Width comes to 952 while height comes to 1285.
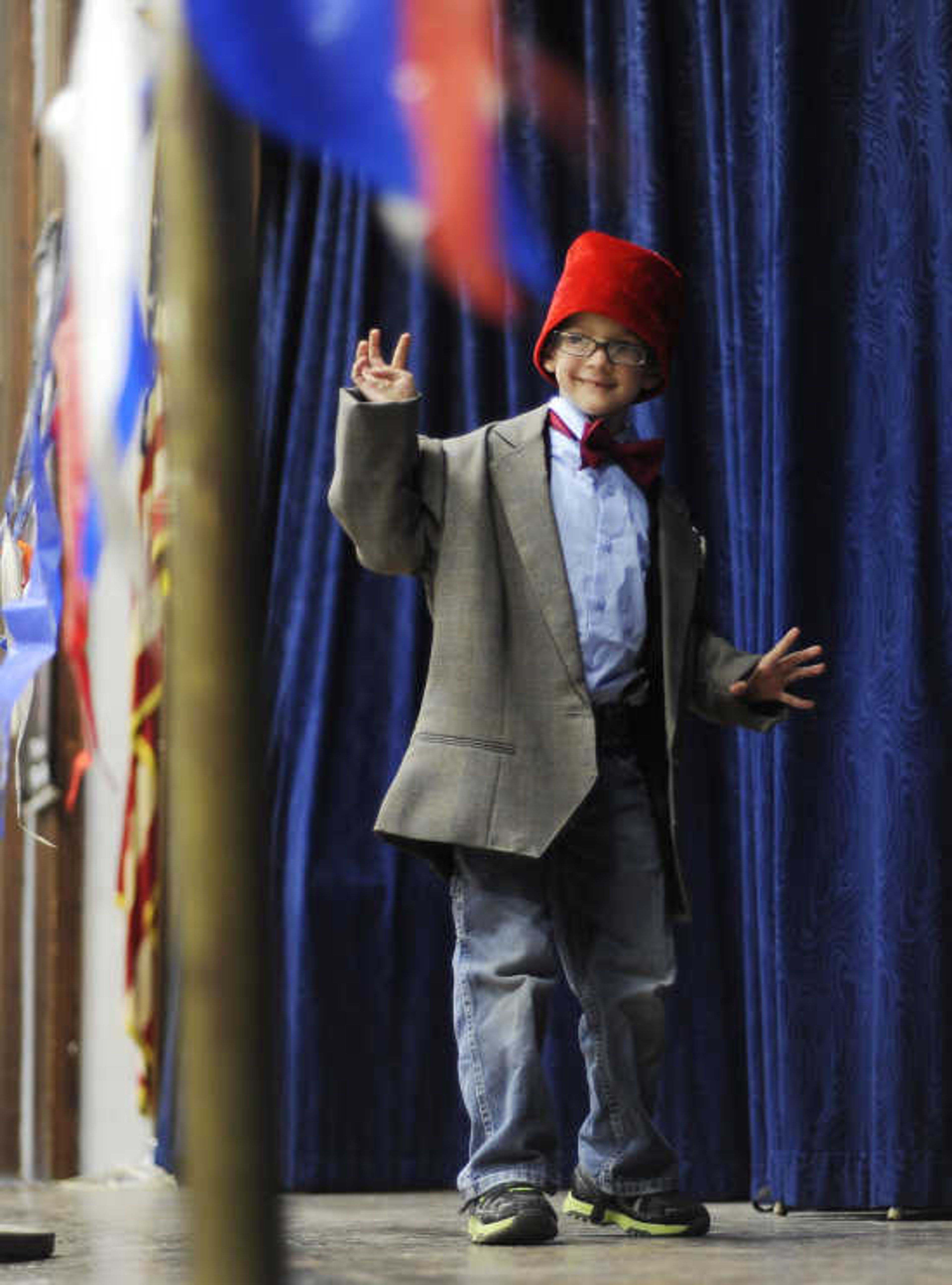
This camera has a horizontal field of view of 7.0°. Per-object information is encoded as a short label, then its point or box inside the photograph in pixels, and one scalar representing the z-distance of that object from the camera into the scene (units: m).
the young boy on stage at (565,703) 9.29
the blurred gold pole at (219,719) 3.49
